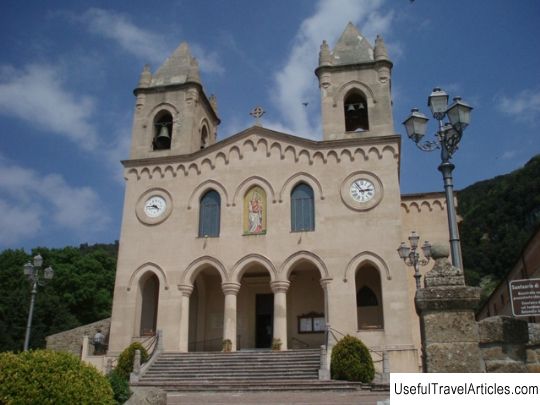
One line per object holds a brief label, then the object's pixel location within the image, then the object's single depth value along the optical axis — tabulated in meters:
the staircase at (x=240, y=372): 17.22
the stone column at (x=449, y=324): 7.57
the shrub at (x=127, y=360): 20.08
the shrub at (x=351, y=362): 17.42
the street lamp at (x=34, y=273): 18.28
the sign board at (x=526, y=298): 9.06
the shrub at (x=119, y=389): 13.02
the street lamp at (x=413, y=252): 17.06
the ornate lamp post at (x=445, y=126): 9.74
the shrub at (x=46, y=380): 9.15
